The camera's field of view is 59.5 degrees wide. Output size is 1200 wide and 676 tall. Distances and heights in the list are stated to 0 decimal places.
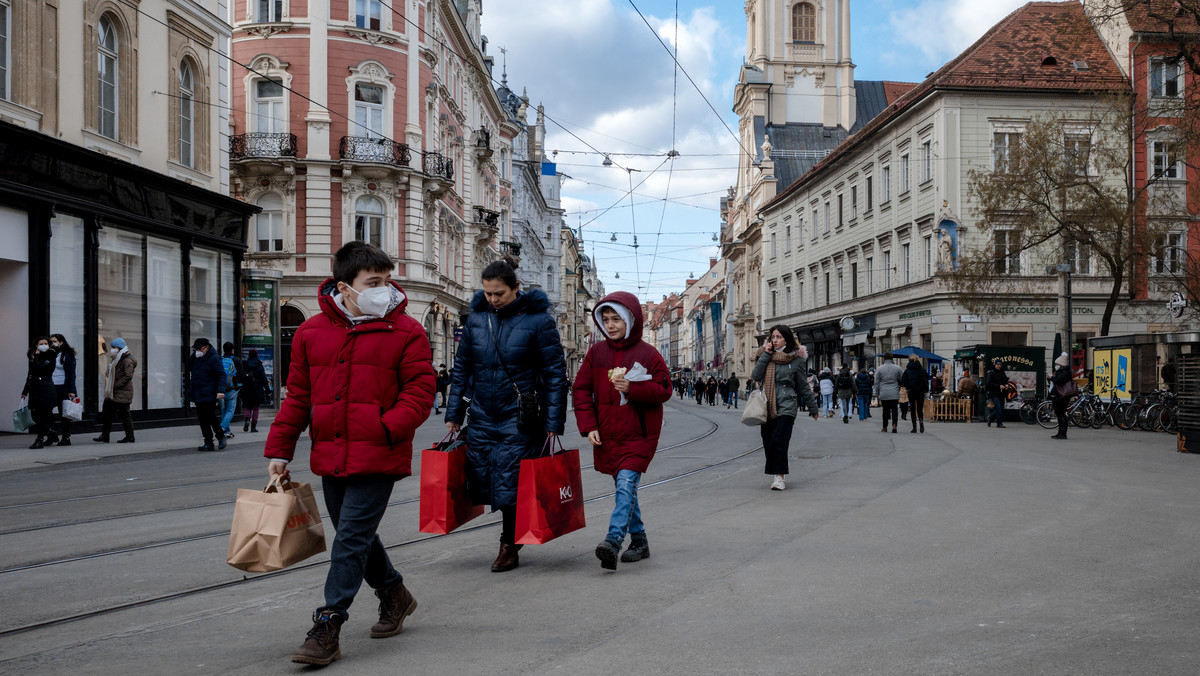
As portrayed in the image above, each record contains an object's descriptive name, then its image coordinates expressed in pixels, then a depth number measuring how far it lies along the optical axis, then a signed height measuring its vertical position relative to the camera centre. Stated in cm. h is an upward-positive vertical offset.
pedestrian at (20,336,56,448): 1642 -55
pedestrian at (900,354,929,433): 2327 -93
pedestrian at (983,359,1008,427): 2627 -110
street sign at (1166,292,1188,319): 2378 +93
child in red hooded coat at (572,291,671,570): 674 -37
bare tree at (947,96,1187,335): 2739 +390
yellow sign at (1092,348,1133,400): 2630 -74
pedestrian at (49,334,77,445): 1706 -38
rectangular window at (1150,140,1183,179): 3755 +662
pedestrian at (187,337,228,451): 1616 -56
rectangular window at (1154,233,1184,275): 2777 +260
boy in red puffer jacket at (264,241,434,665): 453 -25
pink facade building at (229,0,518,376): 3547 +737
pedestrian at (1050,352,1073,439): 2088 -101
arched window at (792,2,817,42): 6769 +2095
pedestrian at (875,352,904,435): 2266 -87
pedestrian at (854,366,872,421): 3030 -119
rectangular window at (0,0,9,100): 1800 +527
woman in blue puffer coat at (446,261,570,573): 621 -20
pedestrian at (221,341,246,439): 1864 -65
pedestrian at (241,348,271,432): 2184 -86
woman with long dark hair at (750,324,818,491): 1112 -47
